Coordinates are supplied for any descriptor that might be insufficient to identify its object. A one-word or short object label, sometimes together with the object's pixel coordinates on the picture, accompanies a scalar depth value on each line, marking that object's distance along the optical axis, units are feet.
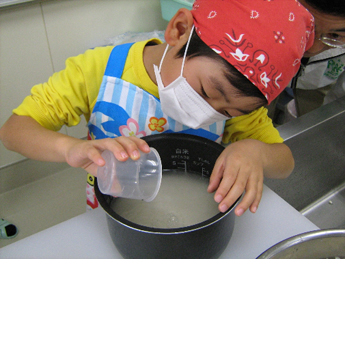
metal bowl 1.80
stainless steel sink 3.72
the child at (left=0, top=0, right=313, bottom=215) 1.92
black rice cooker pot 1.65
